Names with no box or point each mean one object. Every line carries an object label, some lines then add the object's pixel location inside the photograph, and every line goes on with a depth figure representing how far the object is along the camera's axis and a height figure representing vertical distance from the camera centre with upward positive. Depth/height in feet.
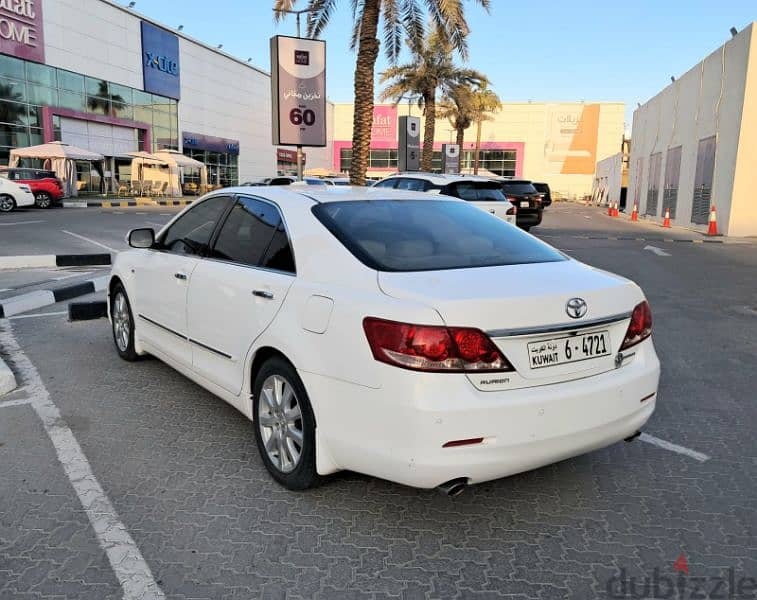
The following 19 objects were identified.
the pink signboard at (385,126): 243.19 +21.37
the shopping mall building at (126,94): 102.01 +16.68
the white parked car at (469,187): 42.47 -0.14
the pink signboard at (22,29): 96.27 +21.79
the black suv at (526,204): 67.15 -1.72
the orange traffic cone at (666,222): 85.20 -3.96
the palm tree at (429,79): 111.24 +18.94
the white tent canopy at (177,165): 120.88 +2.33
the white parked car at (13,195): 76.79 -2.69
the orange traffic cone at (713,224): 69.61 -3.29
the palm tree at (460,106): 123.02 +16.89
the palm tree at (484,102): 168.14 +21.93
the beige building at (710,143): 66.44 +6.08
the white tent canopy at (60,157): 95.40 +2.52
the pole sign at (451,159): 113.28 +4.67
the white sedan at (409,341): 8.56 -2.27
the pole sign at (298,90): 50.03 +7.00
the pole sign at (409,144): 78.33 +4.82
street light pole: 65.20 +16.92
